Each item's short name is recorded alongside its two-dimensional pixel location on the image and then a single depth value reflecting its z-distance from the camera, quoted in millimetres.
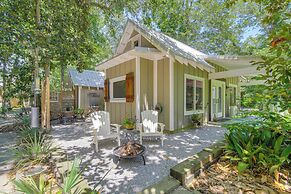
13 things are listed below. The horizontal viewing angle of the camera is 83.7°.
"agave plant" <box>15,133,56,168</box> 3320
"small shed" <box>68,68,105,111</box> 12139
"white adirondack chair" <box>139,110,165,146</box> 5160
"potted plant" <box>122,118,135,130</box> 6582
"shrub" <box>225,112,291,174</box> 2535
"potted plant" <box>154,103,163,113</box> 6281
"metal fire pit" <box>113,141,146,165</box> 3311
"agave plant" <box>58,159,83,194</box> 1927
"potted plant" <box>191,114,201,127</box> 6977
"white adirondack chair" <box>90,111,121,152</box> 4570
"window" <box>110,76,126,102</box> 7512
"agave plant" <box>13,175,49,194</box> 1793
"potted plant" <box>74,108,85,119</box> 10825
